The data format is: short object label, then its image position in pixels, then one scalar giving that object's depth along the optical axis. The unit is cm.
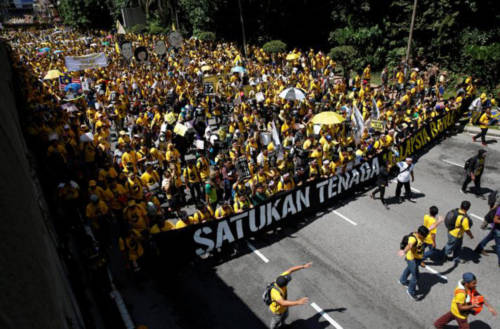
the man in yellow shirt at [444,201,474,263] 851
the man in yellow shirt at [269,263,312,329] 643
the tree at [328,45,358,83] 2891
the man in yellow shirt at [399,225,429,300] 765
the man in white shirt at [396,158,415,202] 1156
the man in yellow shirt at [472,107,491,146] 1528
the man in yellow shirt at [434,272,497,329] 630
